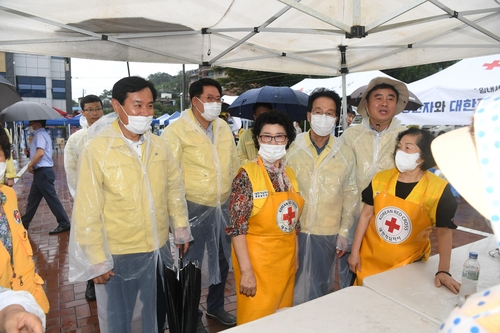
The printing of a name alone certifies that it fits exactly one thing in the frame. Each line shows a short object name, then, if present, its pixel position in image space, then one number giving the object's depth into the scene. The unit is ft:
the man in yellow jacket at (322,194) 7.86
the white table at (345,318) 4.20
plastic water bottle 5.17
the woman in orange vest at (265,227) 6.40
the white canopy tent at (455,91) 18.29
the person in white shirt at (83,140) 10.54
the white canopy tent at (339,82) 27.14
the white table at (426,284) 4.89
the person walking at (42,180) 15.71
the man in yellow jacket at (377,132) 8.51
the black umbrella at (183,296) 6.65
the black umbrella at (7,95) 16.69
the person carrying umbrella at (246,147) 10.89
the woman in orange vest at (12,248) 4.86
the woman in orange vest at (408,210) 6.09
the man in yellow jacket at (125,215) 6.23
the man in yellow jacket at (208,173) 8.74
